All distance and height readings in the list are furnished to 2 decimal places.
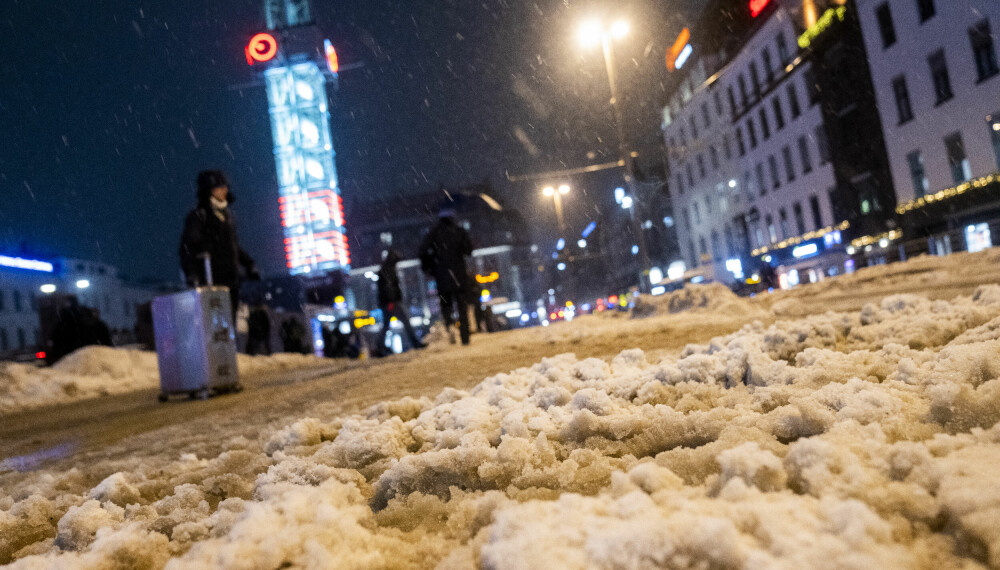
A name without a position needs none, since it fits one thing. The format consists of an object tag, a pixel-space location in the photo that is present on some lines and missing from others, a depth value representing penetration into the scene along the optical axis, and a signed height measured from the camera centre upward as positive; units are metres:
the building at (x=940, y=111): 19.81 +4.90
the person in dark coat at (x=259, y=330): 13.89 +0.57
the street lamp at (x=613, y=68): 16.42 +6.15
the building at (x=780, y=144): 28.31 +7.24
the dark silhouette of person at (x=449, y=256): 10.41 +1.19
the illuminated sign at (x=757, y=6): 32.94 +14.44
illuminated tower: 58.41 +18.61
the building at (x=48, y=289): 51.84 +9.37
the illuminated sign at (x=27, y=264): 47.00 +10.16
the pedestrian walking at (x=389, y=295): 13.00 +0.82
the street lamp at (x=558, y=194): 33.00 +6.33
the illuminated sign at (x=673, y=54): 36.86 +15.08
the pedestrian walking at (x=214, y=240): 6.65 +1.37
